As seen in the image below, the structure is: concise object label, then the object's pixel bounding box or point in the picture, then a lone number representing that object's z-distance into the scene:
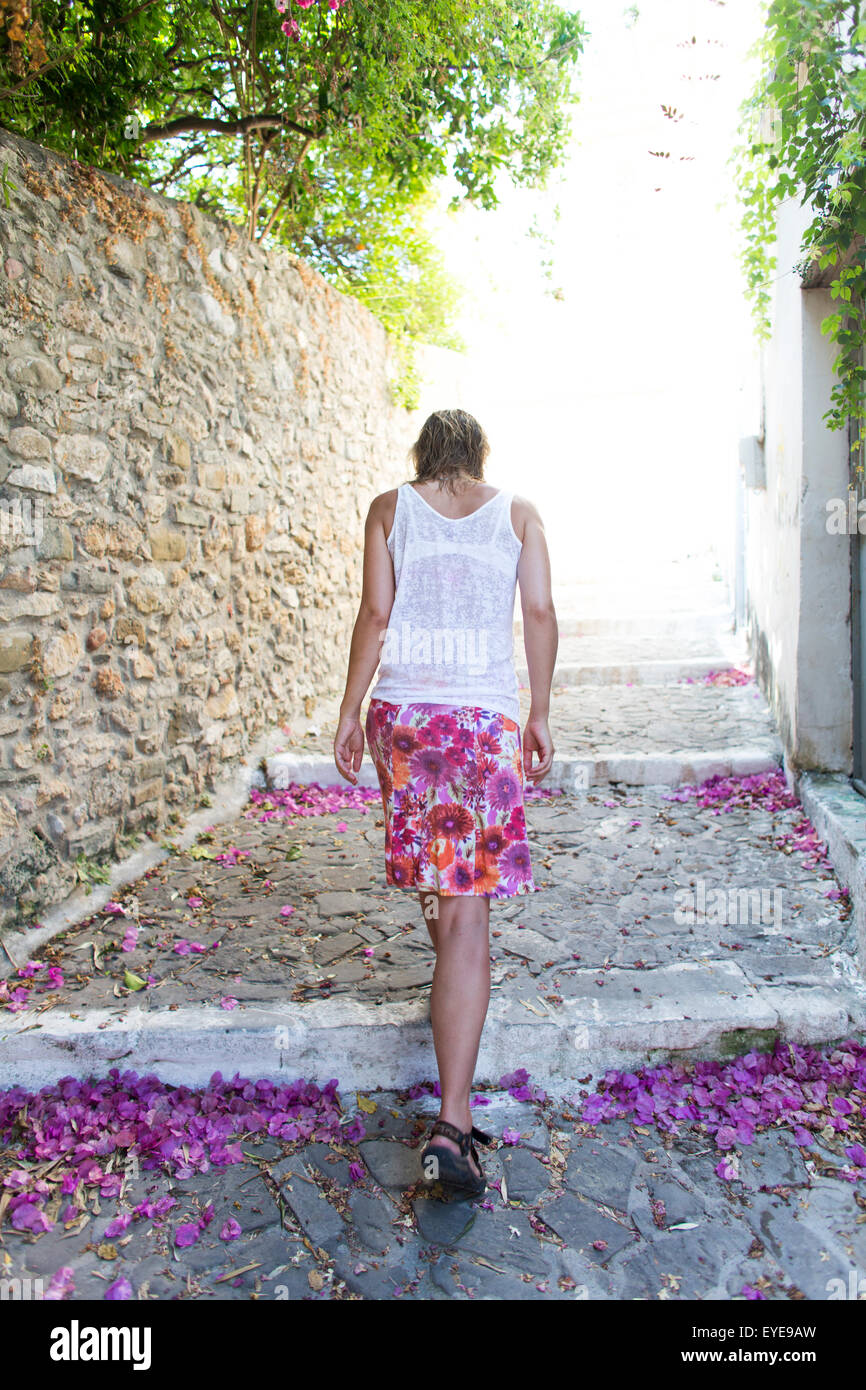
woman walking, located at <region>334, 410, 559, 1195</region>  2.01
